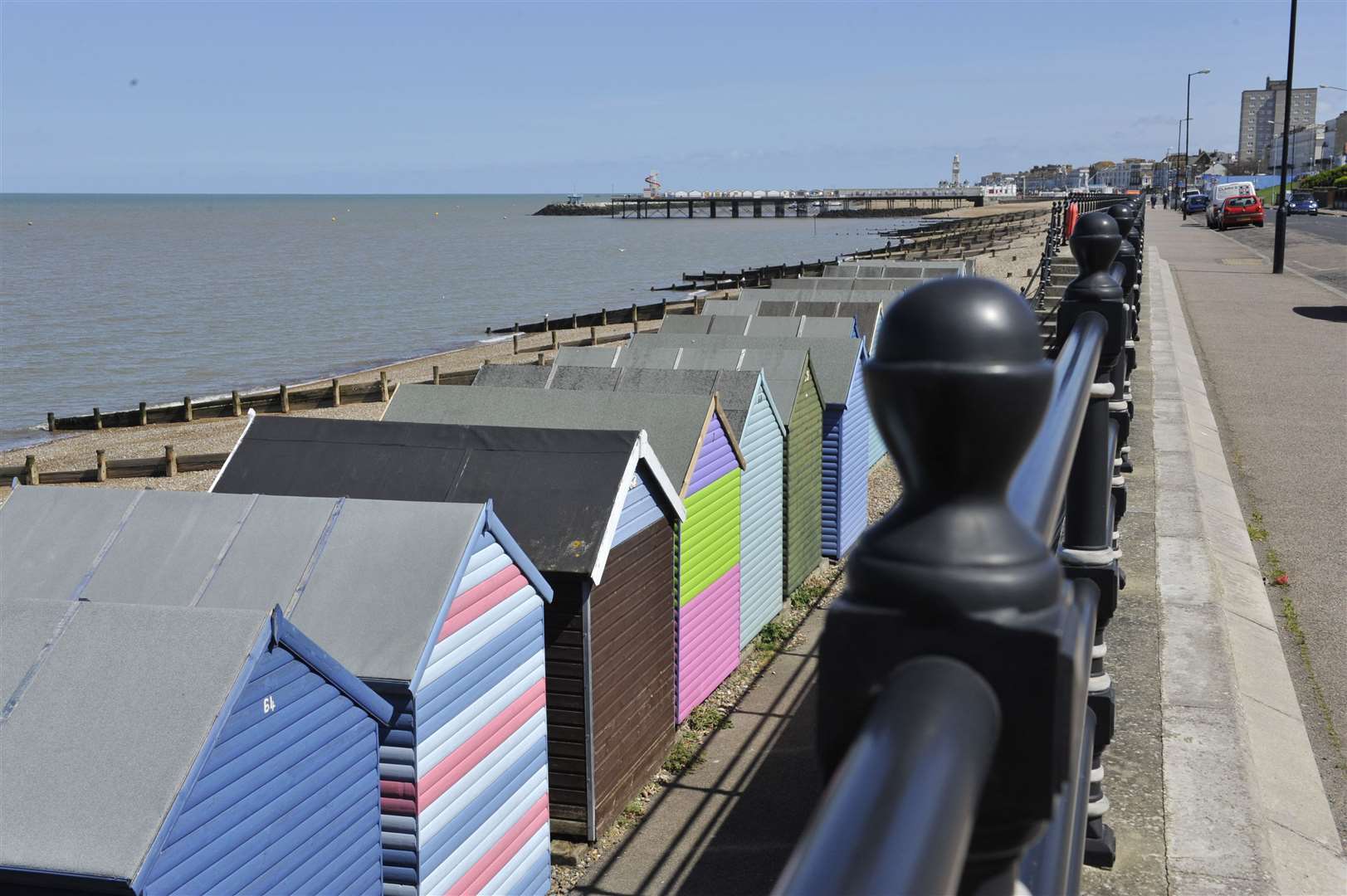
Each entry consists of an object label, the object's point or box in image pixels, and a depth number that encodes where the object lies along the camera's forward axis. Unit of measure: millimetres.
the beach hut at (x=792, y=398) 17750
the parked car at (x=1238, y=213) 64750
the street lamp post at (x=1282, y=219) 37969
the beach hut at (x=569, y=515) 10742
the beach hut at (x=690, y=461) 13594
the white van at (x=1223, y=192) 68250
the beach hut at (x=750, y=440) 15797
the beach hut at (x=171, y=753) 5359
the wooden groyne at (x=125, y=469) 26656
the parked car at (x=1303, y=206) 80938
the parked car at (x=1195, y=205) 92688
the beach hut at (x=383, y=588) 8102
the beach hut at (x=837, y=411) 19438
